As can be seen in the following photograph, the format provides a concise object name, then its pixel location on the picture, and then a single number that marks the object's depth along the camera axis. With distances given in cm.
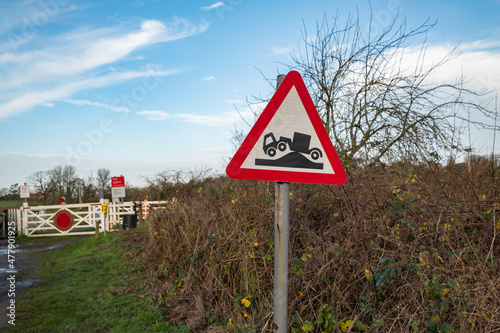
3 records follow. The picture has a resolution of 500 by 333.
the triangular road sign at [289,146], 244
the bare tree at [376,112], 635
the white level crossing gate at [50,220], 1742
